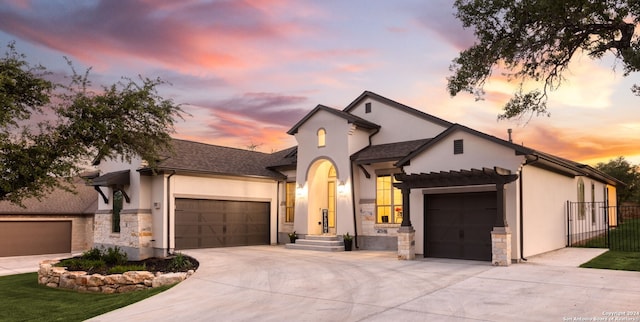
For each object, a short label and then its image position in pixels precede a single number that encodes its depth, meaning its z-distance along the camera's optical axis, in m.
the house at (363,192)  14.74
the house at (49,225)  25.38
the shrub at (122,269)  14.53
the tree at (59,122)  11.91
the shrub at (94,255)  17.30
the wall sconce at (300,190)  21.59
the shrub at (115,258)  16.47
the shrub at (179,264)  14.87
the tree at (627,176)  41.19
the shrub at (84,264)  15.50
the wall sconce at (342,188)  20.20
